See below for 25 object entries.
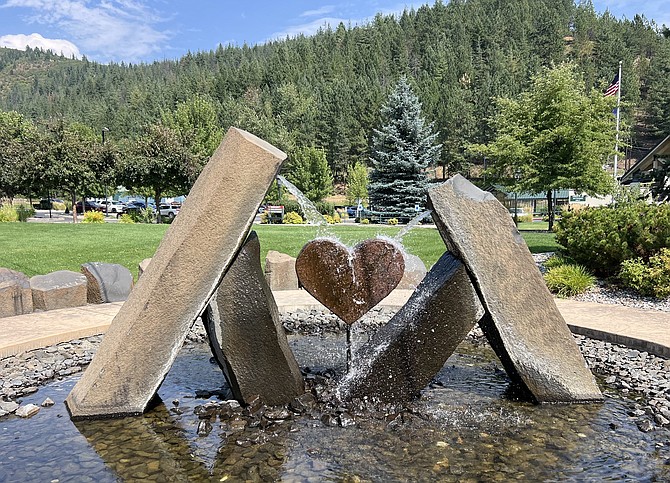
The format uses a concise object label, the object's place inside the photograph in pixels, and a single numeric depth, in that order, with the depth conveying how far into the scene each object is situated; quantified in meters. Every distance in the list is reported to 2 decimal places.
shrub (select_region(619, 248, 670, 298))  9.27
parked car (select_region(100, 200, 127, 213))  50.06
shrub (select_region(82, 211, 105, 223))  28.73
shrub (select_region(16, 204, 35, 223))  27.51
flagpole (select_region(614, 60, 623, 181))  24.13
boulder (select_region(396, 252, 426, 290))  10.05
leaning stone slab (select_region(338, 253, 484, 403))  4.63
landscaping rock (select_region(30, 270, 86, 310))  8.28
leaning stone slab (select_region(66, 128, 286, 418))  4.31
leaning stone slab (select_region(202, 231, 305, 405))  4.52
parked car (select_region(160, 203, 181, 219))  36.89
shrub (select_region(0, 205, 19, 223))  26.18
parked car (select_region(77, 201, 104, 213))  52.03
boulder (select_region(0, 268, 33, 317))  7.84
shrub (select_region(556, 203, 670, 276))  10.08
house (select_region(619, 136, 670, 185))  15.96
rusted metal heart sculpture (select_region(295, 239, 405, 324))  5.00
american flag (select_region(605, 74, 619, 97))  26.18
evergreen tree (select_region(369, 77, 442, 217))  31.47
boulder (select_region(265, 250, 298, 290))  10.21
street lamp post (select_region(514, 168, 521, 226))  25.20
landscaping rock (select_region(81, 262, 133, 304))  8.92
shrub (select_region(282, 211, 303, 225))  31.17
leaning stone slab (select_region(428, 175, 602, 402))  4.61
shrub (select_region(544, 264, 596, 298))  9.87
